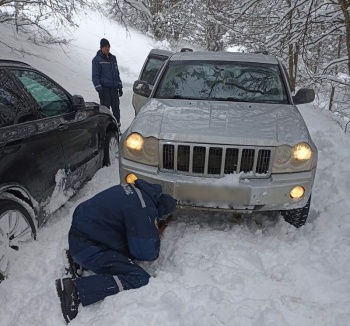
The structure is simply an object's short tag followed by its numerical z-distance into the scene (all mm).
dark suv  2839
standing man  6988
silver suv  3275
